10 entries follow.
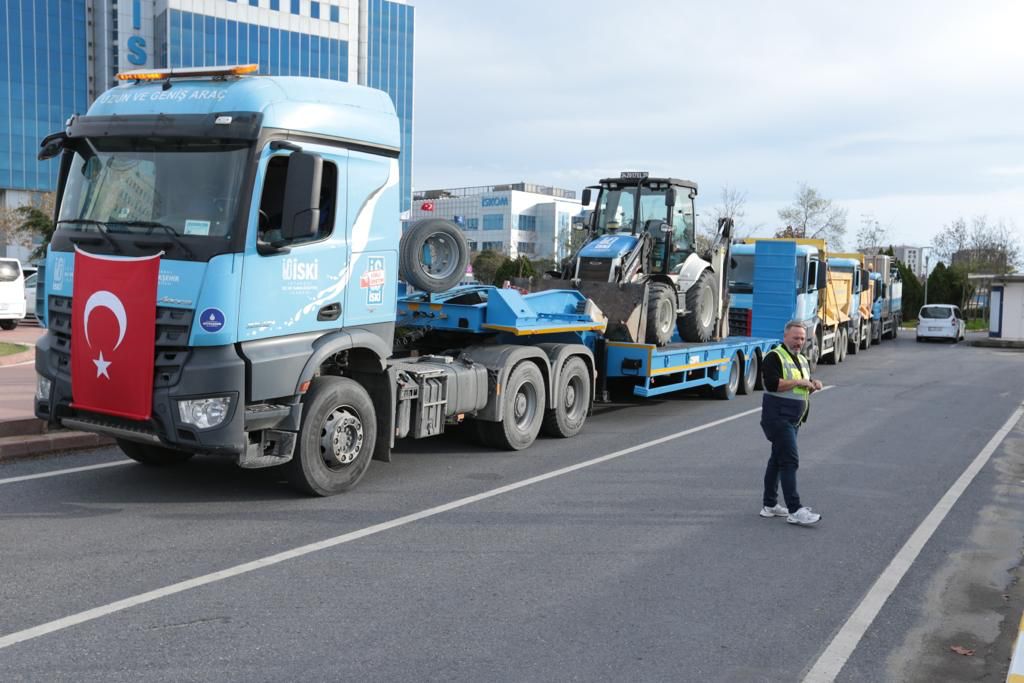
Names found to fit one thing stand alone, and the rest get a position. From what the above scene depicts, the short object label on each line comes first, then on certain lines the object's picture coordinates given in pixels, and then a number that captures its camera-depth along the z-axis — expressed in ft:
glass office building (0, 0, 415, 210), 211.41
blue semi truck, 21.83
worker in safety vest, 24.25
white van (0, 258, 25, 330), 74.59
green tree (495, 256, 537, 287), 149.18
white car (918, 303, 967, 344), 118.52
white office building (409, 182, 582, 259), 335.06
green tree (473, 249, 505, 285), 199.41
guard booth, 120.88
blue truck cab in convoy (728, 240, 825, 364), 64.13
